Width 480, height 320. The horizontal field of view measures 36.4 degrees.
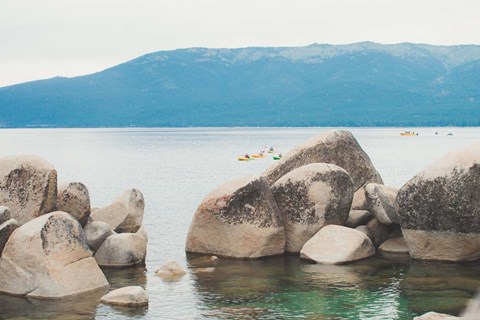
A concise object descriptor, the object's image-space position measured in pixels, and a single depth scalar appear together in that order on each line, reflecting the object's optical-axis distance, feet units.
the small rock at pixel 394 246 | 96.84
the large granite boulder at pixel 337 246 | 90.38
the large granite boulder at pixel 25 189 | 85.76
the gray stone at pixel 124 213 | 101.15
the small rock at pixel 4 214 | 80.18
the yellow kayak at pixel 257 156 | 385.29
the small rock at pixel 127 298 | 71.26
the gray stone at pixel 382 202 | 96.37
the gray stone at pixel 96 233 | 90.27
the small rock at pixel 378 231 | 100.63
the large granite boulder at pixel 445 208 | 86.43
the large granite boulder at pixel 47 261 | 74.23
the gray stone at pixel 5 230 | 78.28
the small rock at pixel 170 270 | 85.20
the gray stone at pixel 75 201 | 91.04
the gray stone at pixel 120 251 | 89.35
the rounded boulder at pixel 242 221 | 93.40
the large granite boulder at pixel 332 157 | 110.32
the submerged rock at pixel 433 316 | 60.85
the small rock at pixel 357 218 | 102.22
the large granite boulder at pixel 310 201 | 96.32
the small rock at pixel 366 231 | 99.58
